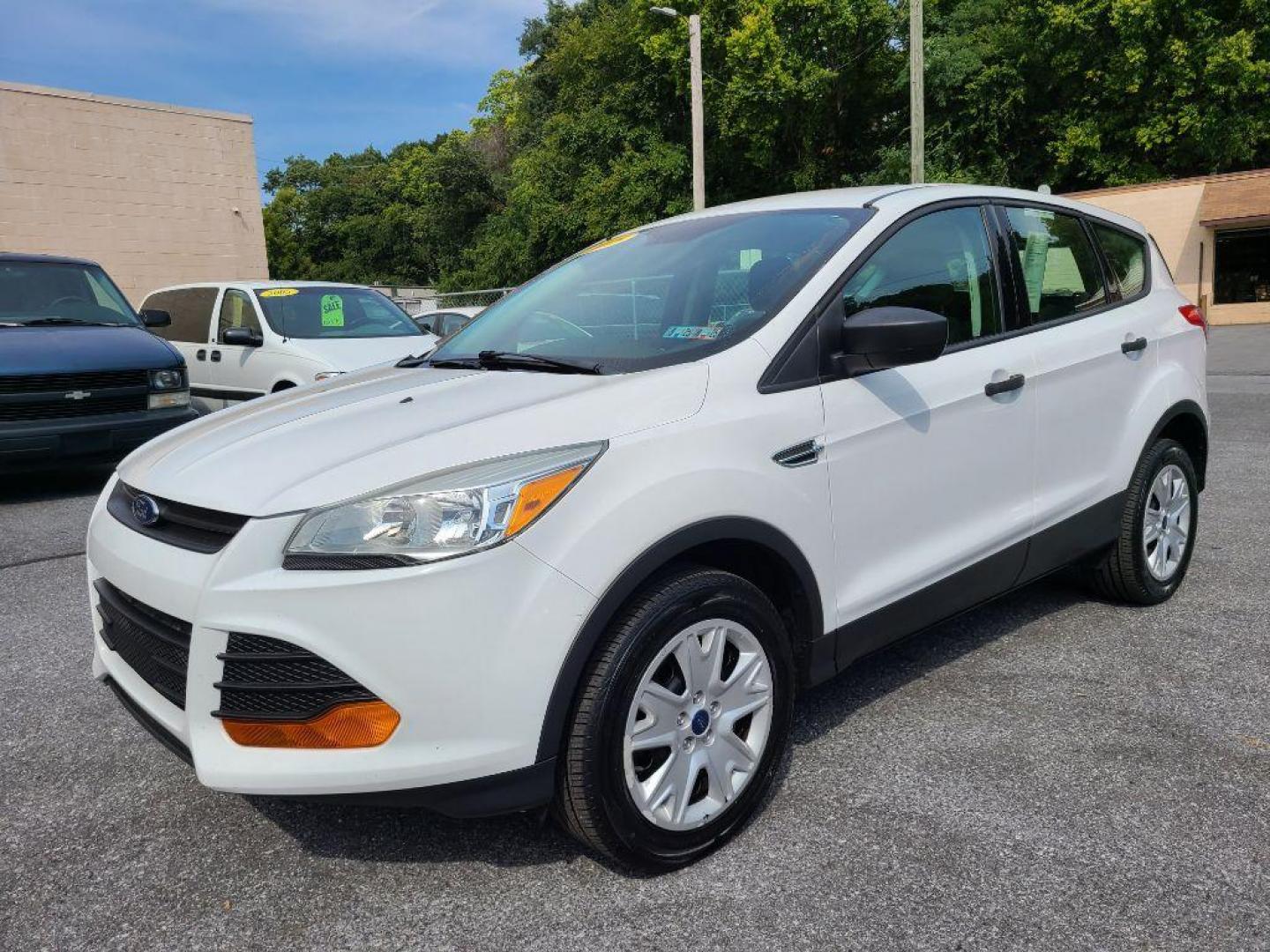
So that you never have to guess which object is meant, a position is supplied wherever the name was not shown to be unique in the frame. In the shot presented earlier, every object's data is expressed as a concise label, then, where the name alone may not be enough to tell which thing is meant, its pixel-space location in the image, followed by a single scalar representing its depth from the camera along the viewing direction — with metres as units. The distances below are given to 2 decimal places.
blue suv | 6.92
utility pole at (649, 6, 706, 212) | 19.91
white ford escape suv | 2.11
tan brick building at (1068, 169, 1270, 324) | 27.08
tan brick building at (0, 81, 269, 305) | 20.53
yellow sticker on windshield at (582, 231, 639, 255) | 3.84
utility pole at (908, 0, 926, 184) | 17.22
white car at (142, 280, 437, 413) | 8.70
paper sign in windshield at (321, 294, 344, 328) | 9.24
